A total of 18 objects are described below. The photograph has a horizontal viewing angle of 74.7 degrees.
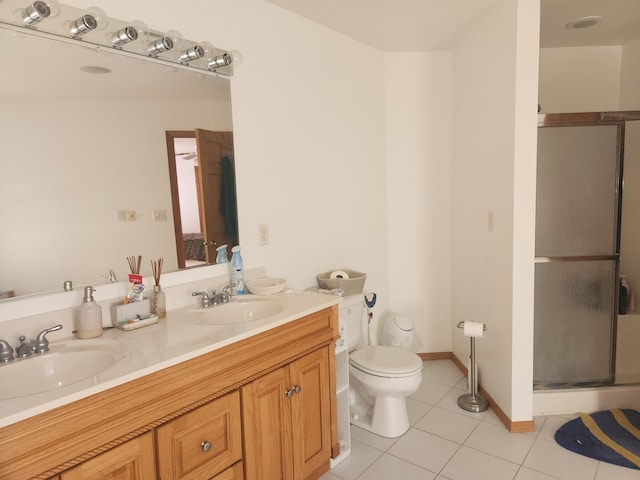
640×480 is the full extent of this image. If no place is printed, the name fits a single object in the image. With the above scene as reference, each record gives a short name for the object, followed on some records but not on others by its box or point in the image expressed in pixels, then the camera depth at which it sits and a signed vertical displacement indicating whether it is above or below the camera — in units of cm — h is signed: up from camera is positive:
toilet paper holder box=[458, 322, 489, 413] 256 -128
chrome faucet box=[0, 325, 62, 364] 127 -42
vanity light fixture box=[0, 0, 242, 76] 139 +65
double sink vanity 105 -59
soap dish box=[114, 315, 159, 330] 155 -44
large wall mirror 140 +18
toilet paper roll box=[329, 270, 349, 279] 252 -45
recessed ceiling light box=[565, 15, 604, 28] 255 +104
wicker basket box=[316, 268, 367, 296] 243 -49
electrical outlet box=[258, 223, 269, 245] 222 -17
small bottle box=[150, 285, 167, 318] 169 -39
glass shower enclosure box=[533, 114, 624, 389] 239 -34
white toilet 224 -97
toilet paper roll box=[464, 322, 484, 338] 249 -81
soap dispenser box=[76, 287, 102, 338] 147 -39
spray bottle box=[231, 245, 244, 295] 204 -34
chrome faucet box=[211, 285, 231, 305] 190 -42
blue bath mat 206 -130
